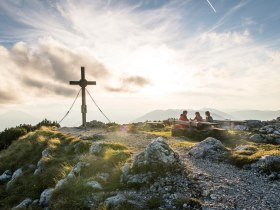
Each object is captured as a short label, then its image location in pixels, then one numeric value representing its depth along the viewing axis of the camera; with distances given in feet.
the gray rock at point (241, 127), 71.67
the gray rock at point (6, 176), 47.06
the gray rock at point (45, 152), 48.06
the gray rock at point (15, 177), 42.11
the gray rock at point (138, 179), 30.54
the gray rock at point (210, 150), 38.87
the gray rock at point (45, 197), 31.66
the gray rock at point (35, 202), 32.54
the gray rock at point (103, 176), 32.57
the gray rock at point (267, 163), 31.82
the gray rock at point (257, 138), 56.31
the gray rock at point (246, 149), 38.85
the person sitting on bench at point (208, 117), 69.61
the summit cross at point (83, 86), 83.12
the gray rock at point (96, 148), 41.56
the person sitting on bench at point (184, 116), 70.79
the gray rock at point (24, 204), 32.77
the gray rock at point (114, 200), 26.58
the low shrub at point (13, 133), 75.84
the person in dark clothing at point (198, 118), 68.63
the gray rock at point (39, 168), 42.03
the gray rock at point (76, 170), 33.88
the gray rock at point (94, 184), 30.76
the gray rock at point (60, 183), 32.37
